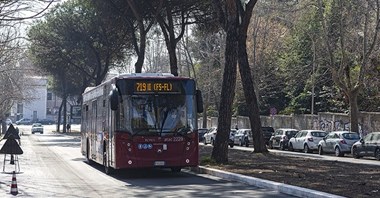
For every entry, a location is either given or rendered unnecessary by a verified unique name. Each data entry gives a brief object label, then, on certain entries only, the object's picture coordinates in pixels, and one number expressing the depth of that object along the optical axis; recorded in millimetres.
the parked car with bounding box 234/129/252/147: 52875
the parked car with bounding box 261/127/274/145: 51716
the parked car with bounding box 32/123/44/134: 92312
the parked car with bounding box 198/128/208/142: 60781
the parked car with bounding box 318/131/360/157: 37719
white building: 143500
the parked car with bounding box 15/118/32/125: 139438
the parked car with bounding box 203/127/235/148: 55281
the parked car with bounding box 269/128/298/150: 46688
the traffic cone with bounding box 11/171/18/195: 16000
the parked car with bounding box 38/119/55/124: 145500
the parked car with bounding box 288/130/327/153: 42312
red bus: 20750
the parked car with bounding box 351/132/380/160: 34109
